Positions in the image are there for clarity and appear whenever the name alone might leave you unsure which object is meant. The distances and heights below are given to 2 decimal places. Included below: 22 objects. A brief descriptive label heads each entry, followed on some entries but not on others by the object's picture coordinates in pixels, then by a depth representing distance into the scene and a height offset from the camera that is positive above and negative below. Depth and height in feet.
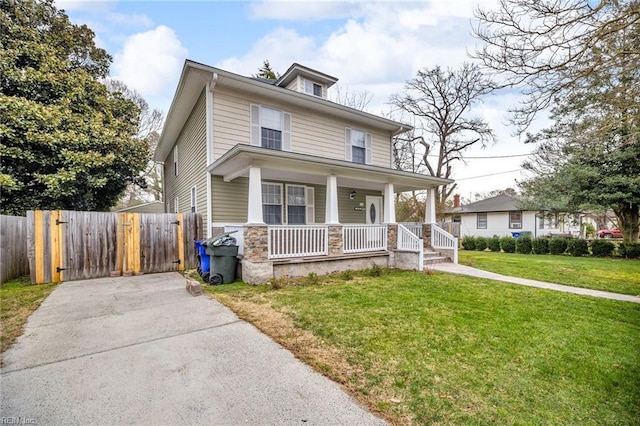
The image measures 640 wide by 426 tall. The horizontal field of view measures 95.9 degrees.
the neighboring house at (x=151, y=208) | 59.88 +1.79
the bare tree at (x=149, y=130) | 62.59 +20.94
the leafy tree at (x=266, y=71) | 67.67 +34.11
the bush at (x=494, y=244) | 57.82 -6.37
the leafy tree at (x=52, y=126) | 30.86 +10.51
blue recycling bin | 23.48 -3.77
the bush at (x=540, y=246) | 51.05 -6.07
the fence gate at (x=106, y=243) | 22.97 -2.37
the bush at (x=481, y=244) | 59.77 -6.54
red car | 92.63 -7.41
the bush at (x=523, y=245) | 53.06 -6.11
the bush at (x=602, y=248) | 45.60 -5.90
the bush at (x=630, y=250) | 42.78 -5.95
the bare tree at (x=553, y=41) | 16.16 +10.16
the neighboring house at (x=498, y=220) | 76.84 -2.19
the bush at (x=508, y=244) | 55.42 -6.27
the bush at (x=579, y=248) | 47.67 -6.08
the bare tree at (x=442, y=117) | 67.26 +23.56
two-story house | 23.90 +4.05
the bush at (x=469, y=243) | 61.87 -6.61
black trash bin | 22.40 -3.40
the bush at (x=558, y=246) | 49.47 -5.94
